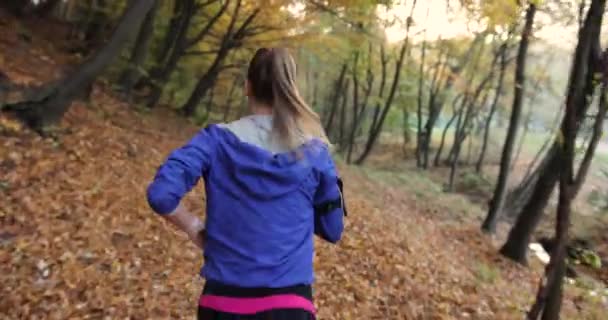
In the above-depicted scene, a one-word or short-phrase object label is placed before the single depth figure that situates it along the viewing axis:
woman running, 1.97
